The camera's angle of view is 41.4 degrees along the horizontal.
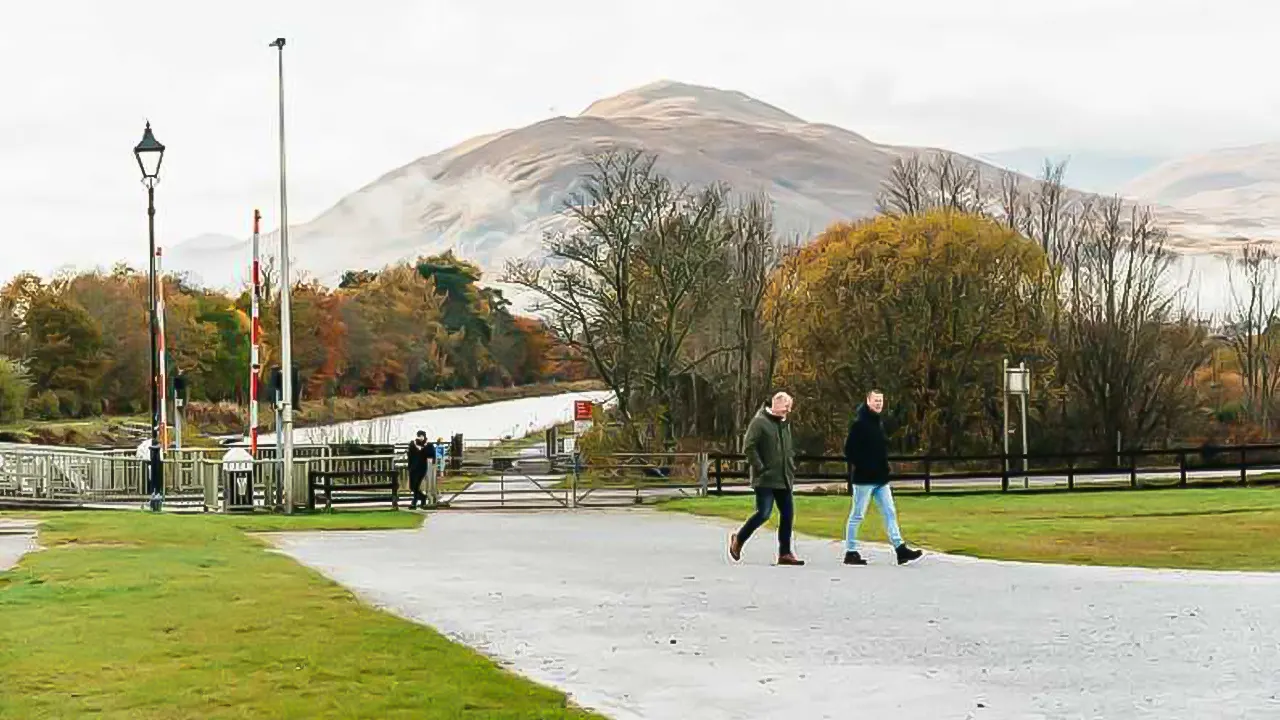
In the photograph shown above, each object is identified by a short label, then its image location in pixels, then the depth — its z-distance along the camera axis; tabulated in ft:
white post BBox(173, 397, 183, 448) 148.05
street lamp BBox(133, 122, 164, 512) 107.76
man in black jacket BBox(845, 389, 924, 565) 62.64
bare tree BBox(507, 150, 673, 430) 185.57
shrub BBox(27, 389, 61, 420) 247.70
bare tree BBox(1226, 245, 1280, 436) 233.35
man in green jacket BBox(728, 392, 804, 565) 62.64
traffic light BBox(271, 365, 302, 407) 111.24
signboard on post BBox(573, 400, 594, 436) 165.78
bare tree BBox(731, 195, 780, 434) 200.23
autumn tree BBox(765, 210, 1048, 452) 190.90
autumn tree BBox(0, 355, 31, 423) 225.76
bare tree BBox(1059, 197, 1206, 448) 210.59
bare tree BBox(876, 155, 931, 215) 261.85
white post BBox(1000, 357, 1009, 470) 160.72
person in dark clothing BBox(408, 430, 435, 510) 119.85
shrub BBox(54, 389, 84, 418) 256.73
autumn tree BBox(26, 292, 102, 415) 257.55
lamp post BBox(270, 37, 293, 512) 109.91
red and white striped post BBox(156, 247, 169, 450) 135.90
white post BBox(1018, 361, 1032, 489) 146.20
